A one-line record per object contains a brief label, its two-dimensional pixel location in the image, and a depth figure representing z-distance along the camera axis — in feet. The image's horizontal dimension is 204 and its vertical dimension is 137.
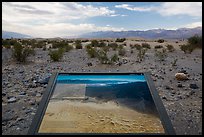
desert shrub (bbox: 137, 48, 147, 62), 18.09
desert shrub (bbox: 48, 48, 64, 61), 17.67
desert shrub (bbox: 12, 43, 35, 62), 17.13
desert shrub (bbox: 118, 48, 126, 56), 21.09
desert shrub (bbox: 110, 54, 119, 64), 16.42
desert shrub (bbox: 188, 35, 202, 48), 30.78
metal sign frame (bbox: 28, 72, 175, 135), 4.16
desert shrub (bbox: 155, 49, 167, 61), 18.47
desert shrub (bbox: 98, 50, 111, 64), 16.51
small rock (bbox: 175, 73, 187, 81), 12.06
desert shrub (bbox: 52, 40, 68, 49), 30.05
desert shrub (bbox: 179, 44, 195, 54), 24.67
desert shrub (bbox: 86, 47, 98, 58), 19.49
